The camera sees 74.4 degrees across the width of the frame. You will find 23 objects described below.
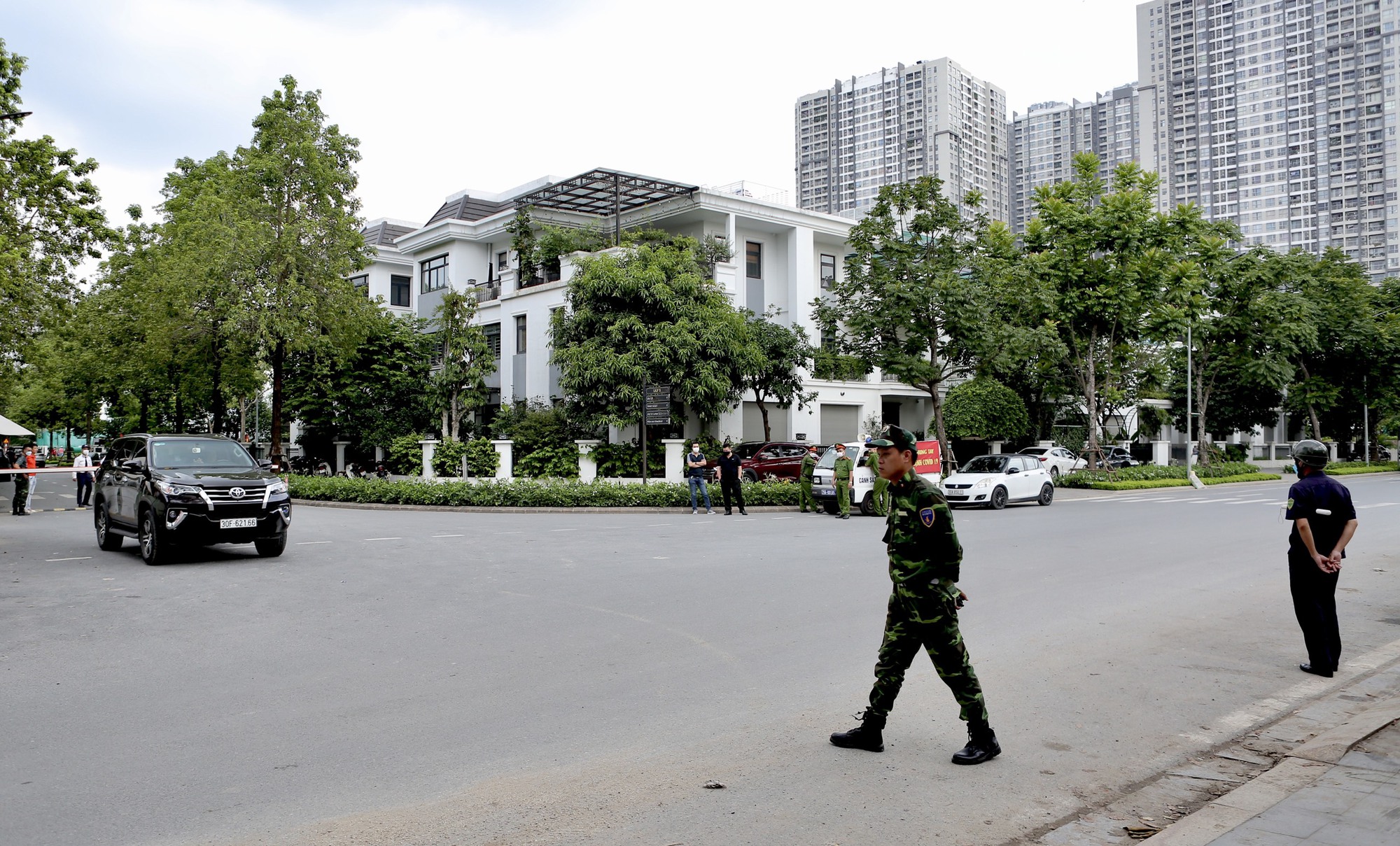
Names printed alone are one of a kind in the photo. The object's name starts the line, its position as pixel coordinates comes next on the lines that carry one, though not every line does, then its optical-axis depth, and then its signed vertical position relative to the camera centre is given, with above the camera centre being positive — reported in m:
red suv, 28.80 -0.73
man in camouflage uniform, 4.62 -0.88
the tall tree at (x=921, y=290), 27.78 +4.44
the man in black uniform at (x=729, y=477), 21.44 -0.90
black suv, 12.12 -0.69
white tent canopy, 27.84 +0.62
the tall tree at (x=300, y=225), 27.23 +6.64
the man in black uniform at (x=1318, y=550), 6.58 -0.87
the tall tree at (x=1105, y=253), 30.69 +6.14
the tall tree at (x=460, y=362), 32.28 +2.86
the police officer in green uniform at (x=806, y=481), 22.36 -1.07
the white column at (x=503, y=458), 28.53 -0.51
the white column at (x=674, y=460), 26.78 -0.59
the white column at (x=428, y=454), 30.42 -0.37
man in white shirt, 24.84 -0.84
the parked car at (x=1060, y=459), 37.39 -1.05
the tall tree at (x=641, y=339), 28.48 +3.17
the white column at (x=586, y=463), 28.91 -0.69
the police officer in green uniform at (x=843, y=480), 20.81 -0.97
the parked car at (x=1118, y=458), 45.94 -1.25
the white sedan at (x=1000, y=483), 24.28 -1.29
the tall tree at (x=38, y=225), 20.22 +5.24
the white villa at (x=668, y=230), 35.38 +7.52
